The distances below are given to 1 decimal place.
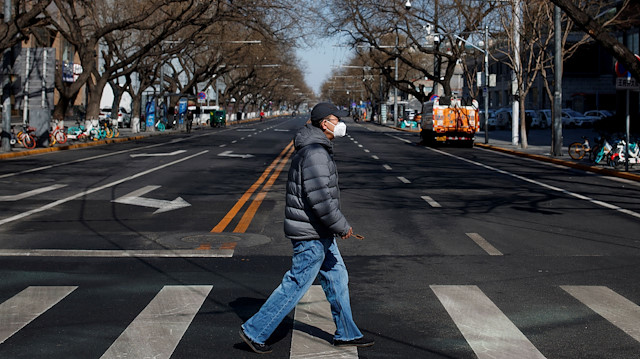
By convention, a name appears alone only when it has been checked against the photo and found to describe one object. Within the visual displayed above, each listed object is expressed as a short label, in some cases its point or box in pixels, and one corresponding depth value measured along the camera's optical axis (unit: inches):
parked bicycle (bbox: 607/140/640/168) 908.0
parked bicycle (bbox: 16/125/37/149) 1245.7
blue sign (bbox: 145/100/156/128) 2365.4
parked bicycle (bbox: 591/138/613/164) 961.5
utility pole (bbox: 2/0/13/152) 1132.5
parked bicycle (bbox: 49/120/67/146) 1361.5
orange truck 1503.4
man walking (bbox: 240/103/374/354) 218.7
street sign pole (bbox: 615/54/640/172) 842.8
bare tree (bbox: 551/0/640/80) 833.5
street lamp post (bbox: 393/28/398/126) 3169.3
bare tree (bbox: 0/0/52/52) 1118.4
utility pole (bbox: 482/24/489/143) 1625.5
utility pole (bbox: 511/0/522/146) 1408.7
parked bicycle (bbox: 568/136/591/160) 1077.8
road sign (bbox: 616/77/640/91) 857.5
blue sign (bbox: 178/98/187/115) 2753.4
